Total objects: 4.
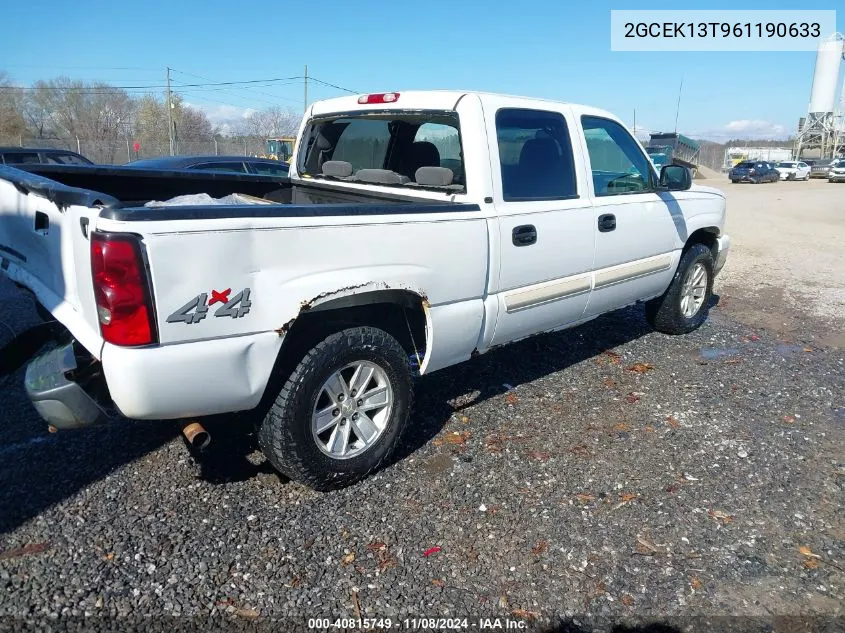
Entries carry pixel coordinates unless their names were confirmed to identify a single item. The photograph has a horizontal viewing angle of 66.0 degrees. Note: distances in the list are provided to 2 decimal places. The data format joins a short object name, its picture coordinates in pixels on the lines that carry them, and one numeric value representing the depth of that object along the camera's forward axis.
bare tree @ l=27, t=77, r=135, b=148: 51.78
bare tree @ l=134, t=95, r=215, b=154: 49.97
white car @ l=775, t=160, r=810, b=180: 44.09
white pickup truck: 2.65
